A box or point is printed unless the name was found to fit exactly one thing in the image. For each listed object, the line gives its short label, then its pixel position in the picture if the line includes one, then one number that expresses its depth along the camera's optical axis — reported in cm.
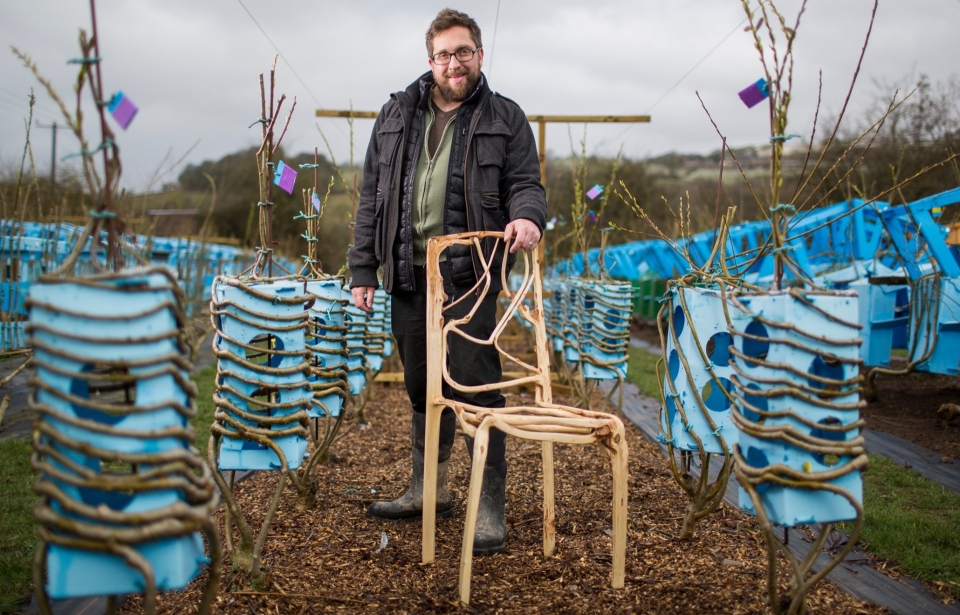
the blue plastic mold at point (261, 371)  200
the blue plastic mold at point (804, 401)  154
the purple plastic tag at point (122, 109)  137
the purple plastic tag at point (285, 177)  251
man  244
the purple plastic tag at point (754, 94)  183
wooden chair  189
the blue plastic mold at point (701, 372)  221
